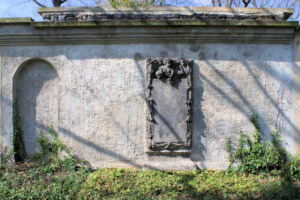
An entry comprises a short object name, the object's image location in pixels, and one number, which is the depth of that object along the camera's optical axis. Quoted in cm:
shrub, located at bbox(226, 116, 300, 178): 481
